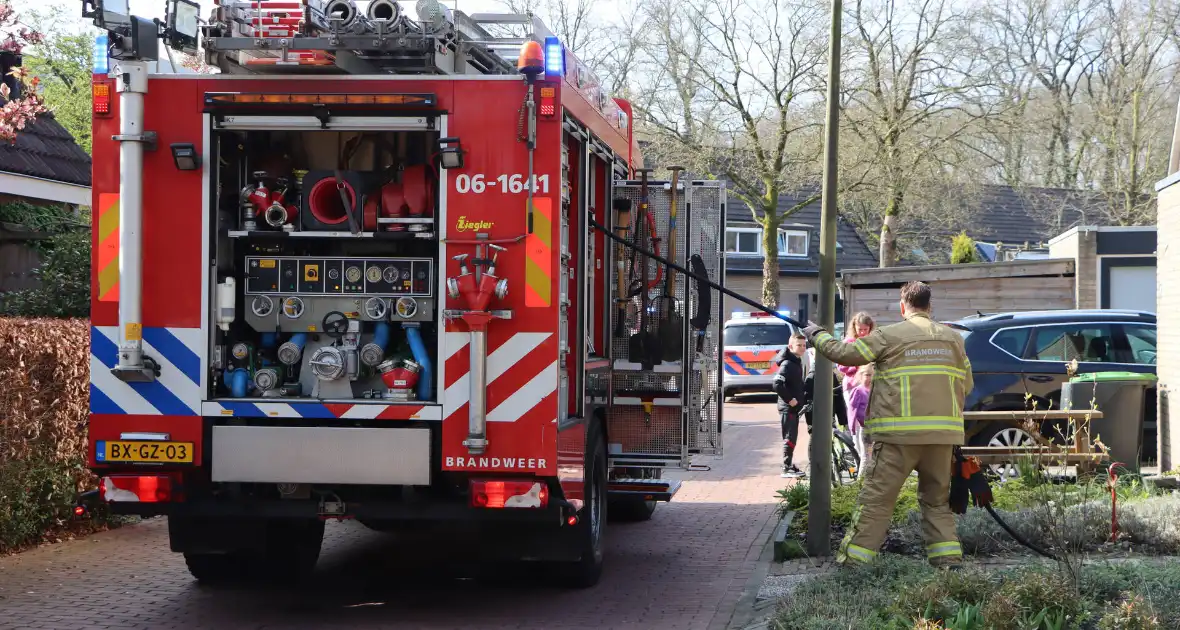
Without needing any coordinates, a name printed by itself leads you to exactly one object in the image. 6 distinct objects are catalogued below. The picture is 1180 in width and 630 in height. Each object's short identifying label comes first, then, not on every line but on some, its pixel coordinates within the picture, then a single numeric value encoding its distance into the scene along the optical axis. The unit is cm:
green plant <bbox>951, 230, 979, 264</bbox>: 3353
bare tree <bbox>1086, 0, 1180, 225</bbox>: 3638
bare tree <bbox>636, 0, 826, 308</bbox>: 3475
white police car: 2547
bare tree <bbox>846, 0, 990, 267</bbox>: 3491
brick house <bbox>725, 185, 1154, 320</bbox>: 4356
